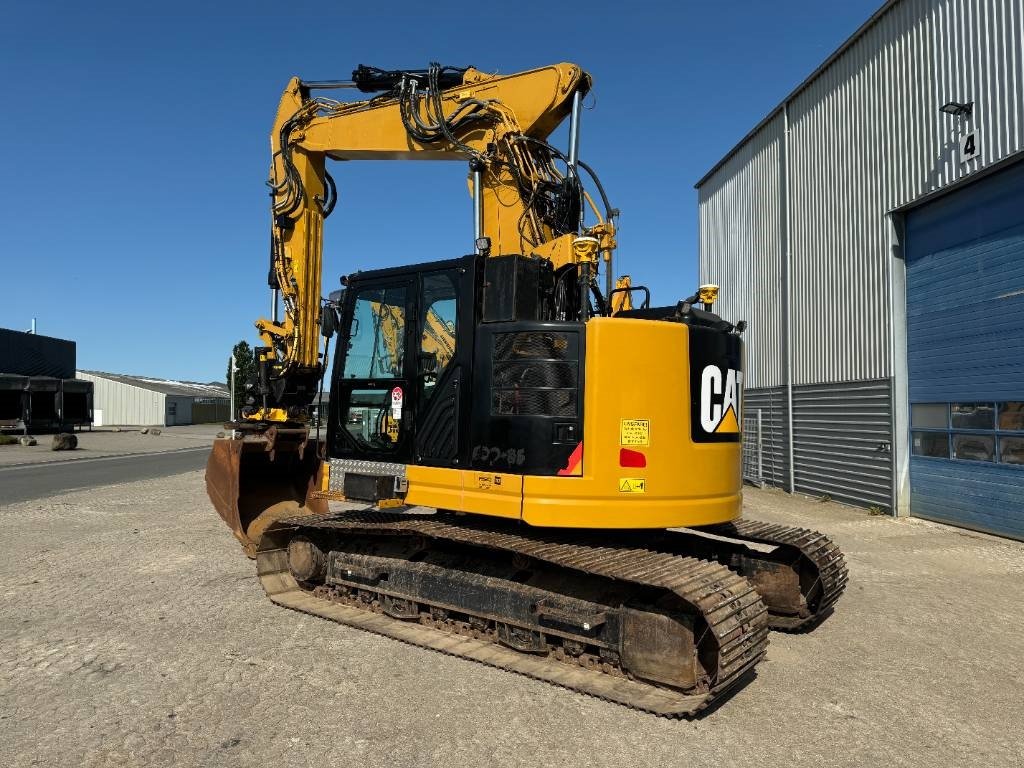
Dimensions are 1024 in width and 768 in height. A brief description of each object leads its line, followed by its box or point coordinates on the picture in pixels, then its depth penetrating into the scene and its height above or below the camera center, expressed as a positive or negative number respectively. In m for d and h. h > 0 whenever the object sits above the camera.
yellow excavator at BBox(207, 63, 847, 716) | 4.84 -0.38
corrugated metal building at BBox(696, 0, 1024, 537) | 10.59 +2.59
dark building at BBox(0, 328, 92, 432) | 39.44 +1.24
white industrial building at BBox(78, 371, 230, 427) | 62.03 +0.63
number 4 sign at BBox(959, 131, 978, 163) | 10.88 +4.05
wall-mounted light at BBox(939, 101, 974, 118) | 11.01 +4.66
